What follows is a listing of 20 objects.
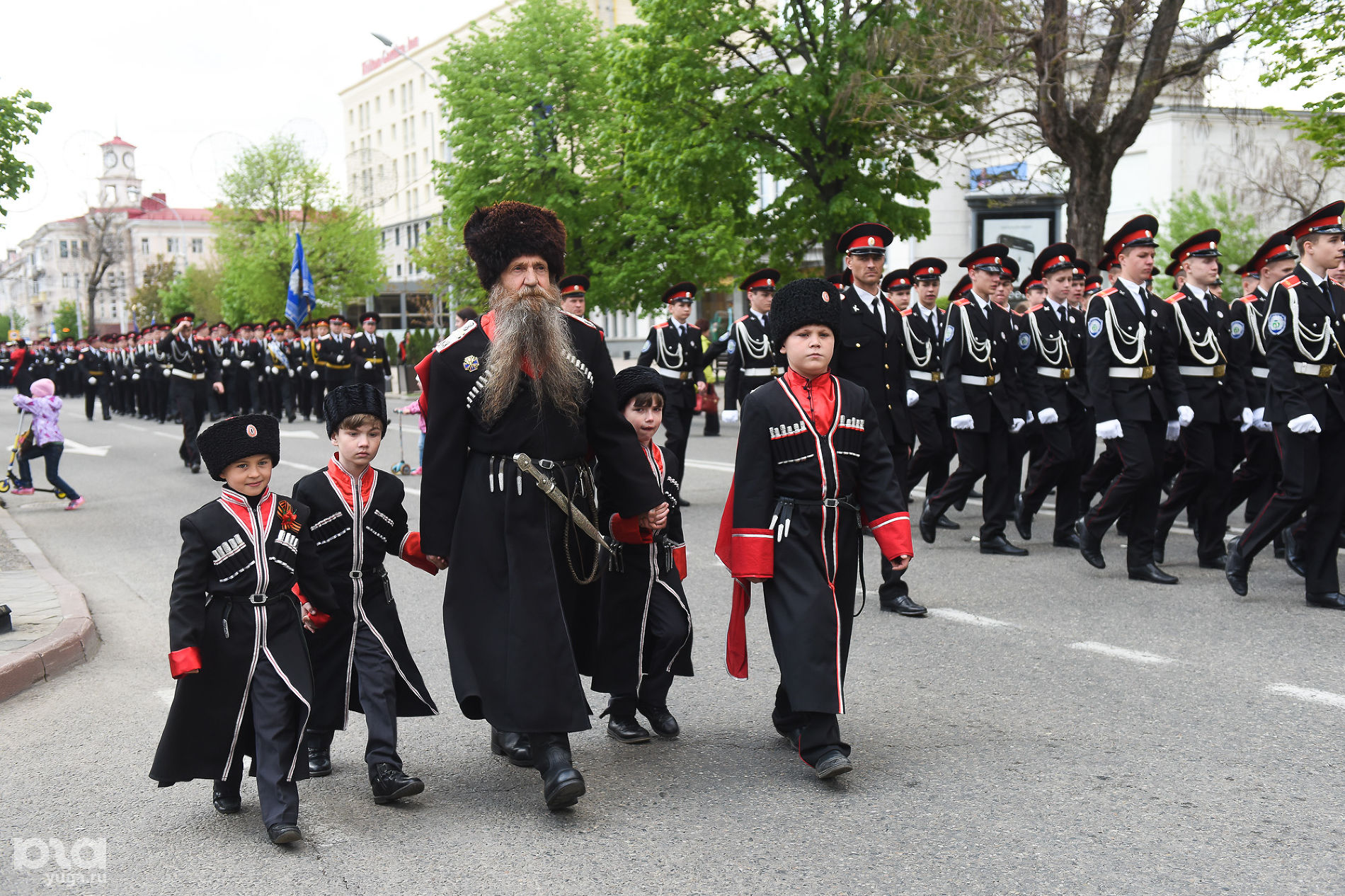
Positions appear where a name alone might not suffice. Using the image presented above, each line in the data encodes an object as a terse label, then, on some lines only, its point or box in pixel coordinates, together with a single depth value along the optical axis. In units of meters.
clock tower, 80.29
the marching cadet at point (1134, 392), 8.23
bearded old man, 4.36
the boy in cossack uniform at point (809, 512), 4.65
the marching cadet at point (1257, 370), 8.85
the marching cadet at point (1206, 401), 8.59
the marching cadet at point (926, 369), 10.18
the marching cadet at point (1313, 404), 7.28
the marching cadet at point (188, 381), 16.83
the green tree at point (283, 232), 59.19
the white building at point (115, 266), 99.06
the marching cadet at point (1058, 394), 9.67
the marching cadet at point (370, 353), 23.41
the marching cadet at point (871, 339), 7.41
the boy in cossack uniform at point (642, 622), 5.04
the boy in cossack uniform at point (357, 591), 4.70
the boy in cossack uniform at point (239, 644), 4.20
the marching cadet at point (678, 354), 12.52
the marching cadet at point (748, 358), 11.70
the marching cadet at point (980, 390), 9.62
